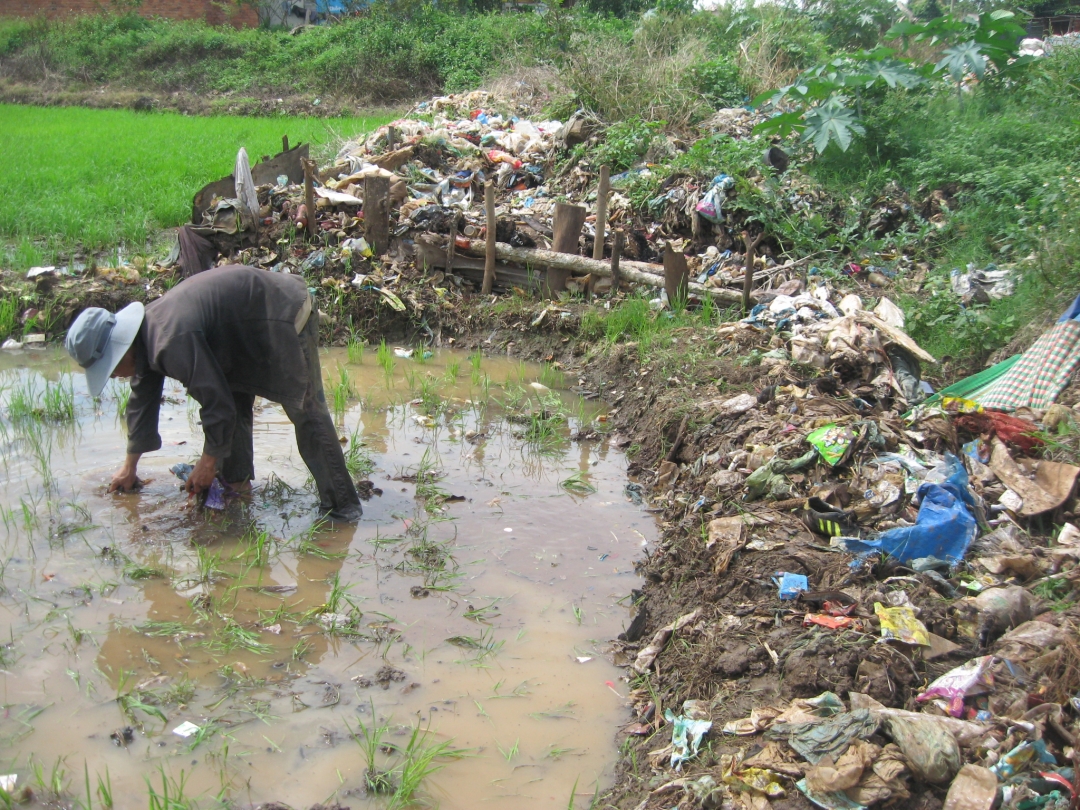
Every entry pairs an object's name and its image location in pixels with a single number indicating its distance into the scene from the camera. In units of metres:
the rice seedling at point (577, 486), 4.90
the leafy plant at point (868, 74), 7.65
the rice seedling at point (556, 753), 2.86
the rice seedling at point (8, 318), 6.82
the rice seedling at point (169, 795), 2.39
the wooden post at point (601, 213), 7.56
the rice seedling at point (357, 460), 4.88
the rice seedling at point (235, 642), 3.32
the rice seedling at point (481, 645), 3.35
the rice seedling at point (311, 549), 4.03
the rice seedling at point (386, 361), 6.58
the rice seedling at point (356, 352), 6.89
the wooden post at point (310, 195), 8.17
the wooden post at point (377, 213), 7.96
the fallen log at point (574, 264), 7.42
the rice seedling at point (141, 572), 3.77
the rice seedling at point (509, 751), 2.84
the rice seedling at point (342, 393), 5.77
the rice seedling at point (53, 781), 2.58
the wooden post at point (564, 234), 7.70
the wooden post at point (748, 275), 6.71
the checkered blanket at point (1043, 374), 4.43
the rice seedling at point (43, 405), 5.26
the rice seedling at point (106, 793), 2.52
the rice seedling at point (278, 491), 4.52
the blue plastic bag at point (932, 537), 3.38
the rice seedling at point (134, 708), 2.91
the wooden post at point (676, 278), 7.01
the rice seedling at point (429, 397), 5.97
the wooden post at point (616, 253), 7.34
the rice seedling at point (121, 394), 5.38
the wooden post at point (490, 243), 7.67
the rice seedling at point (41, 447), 4.55
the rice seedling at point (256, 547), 3.89
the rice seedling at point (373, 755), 2.65
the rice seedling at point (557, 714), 3.04
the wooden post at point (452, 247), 7.93
